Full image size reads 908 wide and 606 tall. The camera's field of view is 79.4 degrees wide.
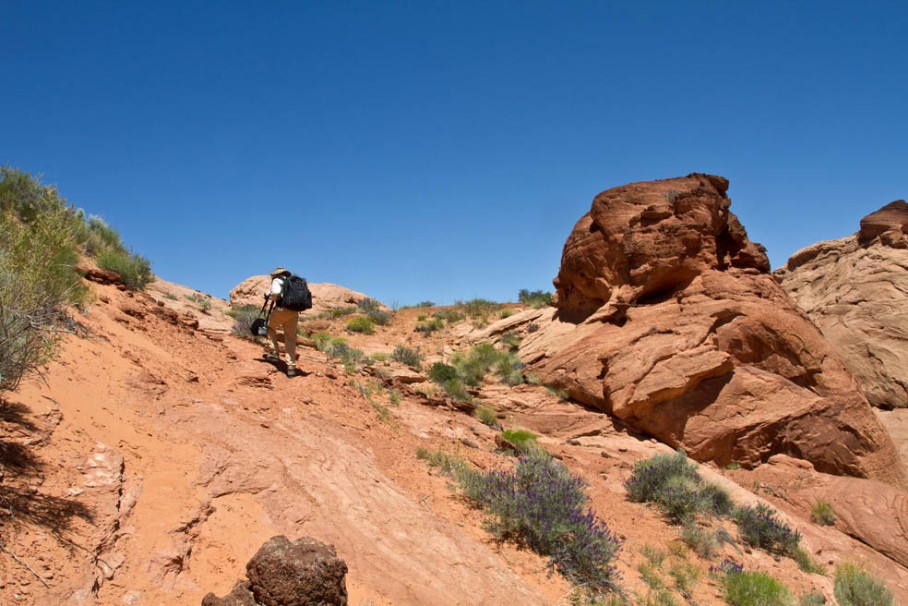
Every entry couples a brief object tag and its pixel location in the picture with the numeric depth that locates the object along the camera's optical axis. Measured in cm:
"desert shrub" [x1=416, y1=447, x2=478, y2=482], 681
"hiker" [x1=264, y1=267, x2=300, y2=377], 812
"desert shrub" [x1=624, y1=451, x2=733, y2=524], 790
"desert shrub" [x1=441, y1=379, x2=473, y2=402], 1230
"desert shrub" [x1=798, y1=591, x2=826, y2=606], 629
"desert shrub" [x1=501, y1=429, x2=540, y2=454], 930
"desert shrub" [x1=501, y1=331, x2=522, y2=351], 1620
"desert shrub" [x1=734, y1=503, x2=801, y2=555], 774
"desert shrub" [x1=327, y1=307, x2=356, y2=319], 2380
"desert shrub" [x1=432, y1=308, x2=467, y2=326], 2310
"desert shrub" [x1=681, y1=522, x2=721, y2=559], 703
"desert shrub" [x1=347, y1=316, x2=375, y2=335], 2122
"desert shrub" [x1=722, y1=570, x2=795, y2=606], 595
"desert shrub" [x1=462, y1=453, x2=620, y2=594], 551
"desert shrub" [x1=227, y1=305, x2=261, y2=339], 1050
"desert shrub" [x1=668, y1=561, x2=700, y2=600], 603
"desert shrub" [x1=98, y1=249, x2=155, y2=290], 1002
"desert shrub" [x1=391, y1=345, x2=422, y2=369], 1502
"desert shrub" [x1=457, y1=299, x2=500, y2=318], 2425
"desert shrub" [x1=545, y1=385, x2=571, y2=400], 1219
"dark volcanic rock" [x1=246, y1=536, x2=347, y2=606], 337
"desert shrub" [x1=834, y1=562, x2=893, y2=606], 658
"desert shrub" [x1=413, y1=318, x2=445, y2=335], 2153
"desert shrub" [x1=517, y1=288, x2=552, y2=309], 2552
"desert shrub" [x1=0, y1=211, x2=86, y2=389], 368
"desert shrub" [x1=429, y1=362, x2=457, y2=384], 1344
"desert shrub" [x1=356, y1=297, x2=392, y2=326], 2319
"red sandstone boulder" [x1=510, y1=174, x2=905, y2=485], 1044
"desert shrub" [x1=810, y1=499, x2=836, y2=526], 895
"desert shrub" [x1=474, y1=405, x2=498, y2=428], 1077
